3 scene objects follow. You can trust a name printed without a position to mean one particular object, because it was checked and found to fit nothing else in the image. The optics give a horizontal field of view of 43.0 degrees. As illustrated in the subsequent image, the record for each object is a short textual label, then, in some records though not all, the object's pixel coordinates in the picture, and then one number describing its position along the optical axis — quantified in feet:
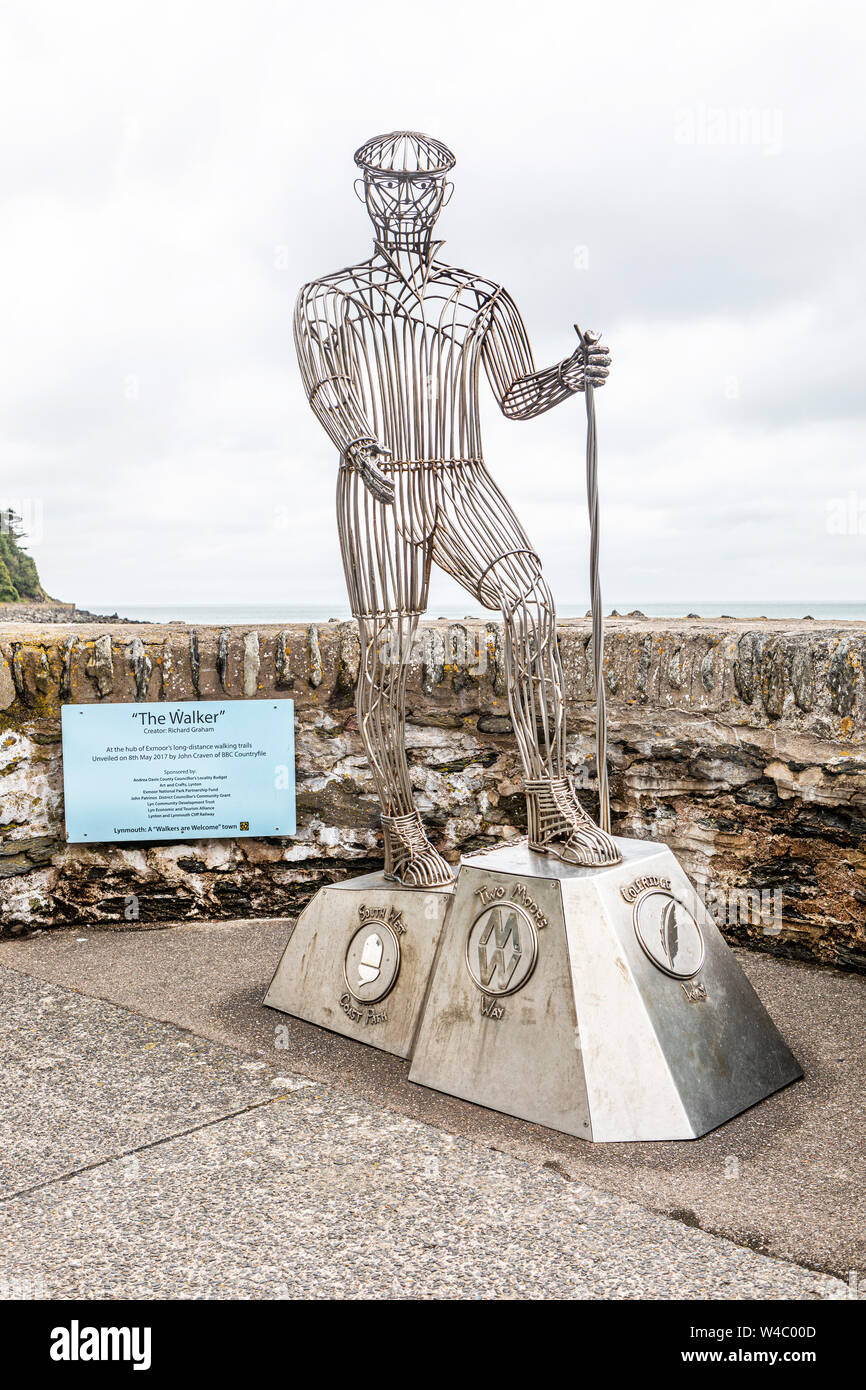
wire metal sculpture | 11.12
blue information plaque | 15.49
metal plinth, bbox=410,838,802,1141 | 9.51
